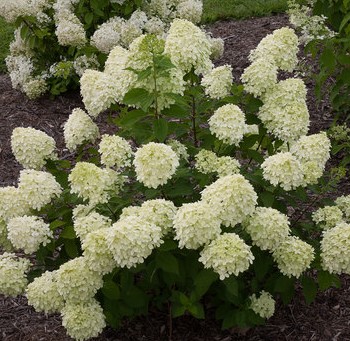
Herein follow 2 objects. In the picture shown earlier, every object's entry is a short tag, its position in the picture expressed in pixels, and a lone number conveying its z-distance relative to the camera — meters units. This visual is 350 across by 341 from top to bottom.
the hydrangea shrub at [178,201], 2.82
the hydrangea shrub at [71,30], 5.90
